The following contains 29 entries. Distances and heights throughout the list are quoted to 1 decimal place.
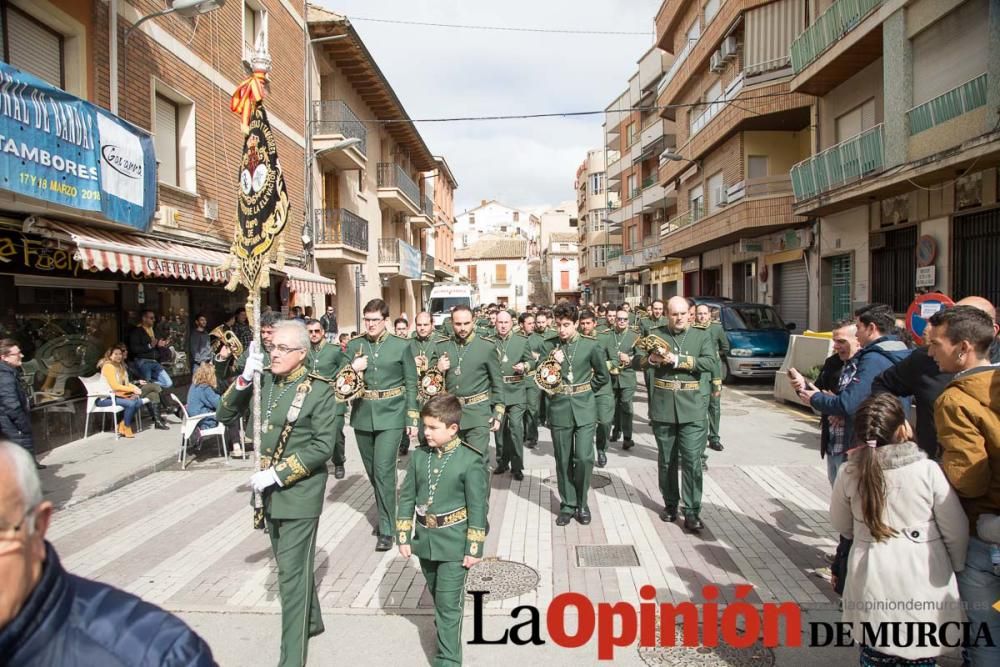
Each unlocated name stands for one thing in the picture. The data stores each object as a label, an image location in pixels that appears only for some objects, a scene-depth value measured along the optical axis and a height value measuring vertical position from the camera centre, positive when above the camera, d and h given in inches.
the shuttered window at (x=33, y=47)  345.1 +156.5
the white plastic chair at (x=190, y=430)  354.0 -61.1
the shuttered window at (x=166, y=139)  480.1 +141.1
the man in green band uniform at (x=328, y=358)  260.4 -16.0
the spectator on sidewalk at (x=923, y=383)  144.3 -15.5
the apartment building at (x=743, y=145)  762.8 +246.5
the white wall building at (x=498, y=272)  3260.3 +246.7
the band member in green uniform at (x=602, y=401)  281.1 -36.5
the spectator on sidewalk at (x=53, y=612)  49.2 -23.6
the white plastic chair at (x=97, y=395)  403.2 -45.5
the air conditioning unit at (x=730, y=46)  825.5 +354.6
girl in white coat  107.9 -39.6
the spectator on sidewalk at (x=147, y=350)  446.6 -19.4
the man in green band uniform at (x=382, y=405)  229.1 -31.3
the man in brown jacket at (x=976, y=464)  111.9 -26.4
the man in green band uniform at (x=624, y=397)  375.6 -46.9
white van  1160.2 +42.9
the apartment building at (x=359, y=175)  793.6 +218.3
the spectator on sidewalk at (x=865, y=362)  166.2 -12.0
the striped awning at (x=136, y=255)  335.0 +40.7
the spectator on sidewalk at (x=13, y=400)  257.6 -31.3
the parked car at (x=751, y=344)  652.7 -27.5
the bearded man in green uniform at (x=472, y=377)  259.6 -23.6
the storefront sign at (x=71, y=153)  286.5 +88.9
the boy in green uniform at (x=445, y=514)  139.6 -43.8
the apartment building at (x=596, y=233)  2062.3 +296.3
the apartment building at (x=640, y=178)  1342.3 +357.1
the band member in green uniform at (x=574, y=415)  245.0 -37.2
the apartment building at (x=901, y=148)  462.6 +141.2
